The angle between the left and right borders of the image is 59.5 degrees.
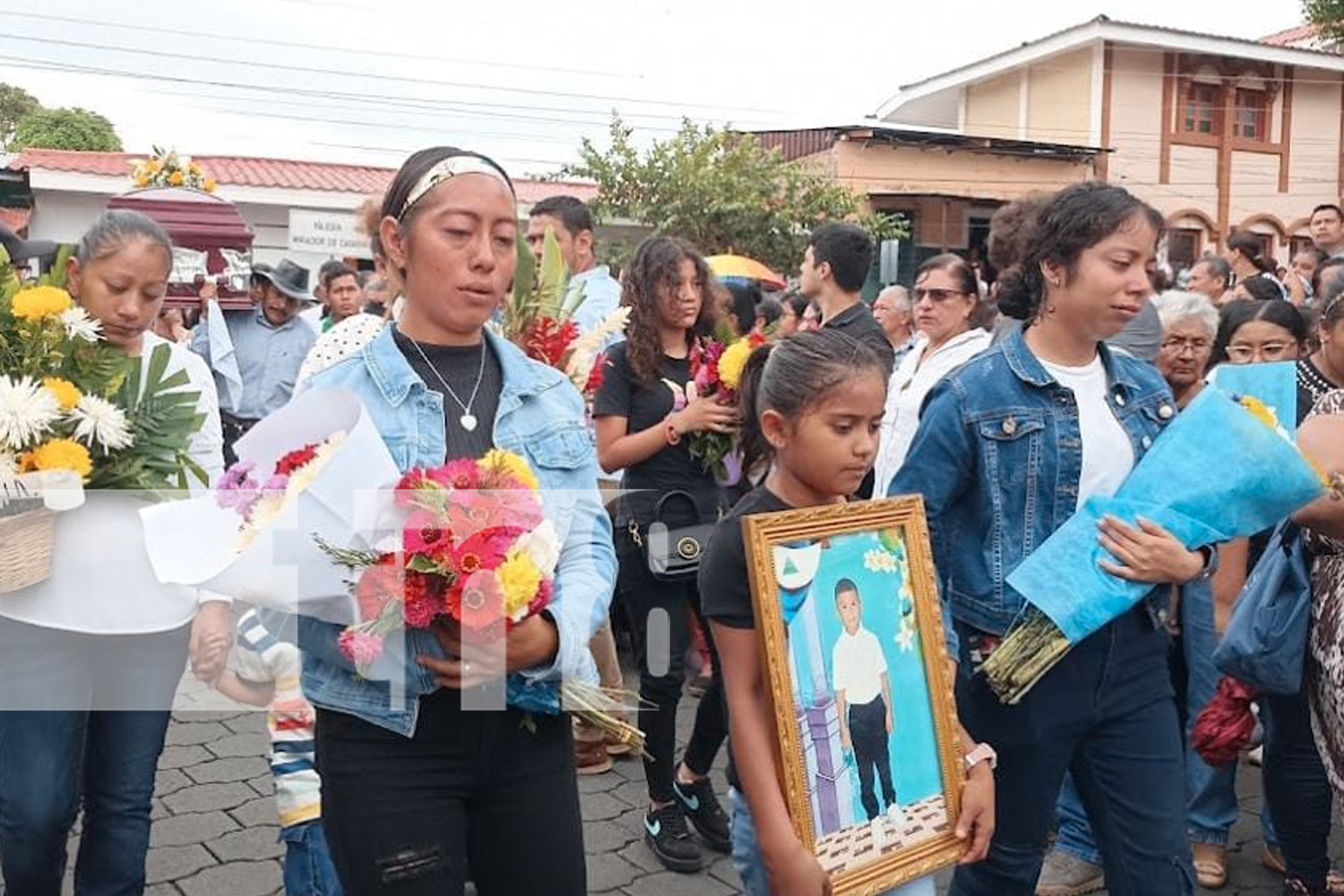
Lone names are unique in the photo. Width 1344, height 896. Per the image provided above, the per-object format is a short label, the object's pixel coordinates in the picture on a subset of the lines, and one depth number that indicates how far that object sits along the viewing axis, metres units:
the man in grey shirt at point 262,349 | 7.92
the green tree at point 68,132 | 41.44
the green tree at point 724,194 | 21.11
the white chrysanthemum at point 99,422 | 2.98
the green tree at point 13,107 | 46.19
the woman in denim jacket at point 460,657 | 2.21
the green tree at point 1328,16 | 20.06
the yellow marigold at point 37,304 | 3.00
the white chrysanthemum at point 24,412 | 2.83
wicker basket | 2.81
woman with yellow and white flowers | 2.99
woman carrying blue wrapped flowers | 2.89
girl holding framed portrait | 2.35
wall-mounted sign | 16.19
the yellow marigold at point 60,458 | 2.88
